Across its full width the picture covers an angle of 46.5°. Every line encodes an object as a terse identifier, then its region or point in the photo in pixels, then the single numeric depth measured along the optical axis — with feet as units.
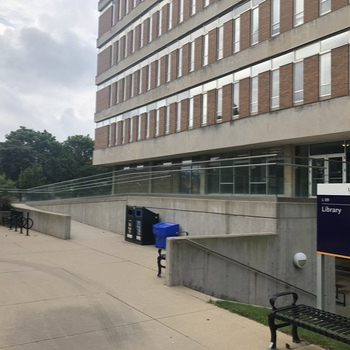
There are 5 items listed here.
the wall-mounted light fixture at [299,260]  36.78
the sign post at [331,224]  20.43
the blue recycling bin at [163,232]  43.12
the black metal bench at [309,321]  14.55
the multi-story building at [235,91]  46.01
